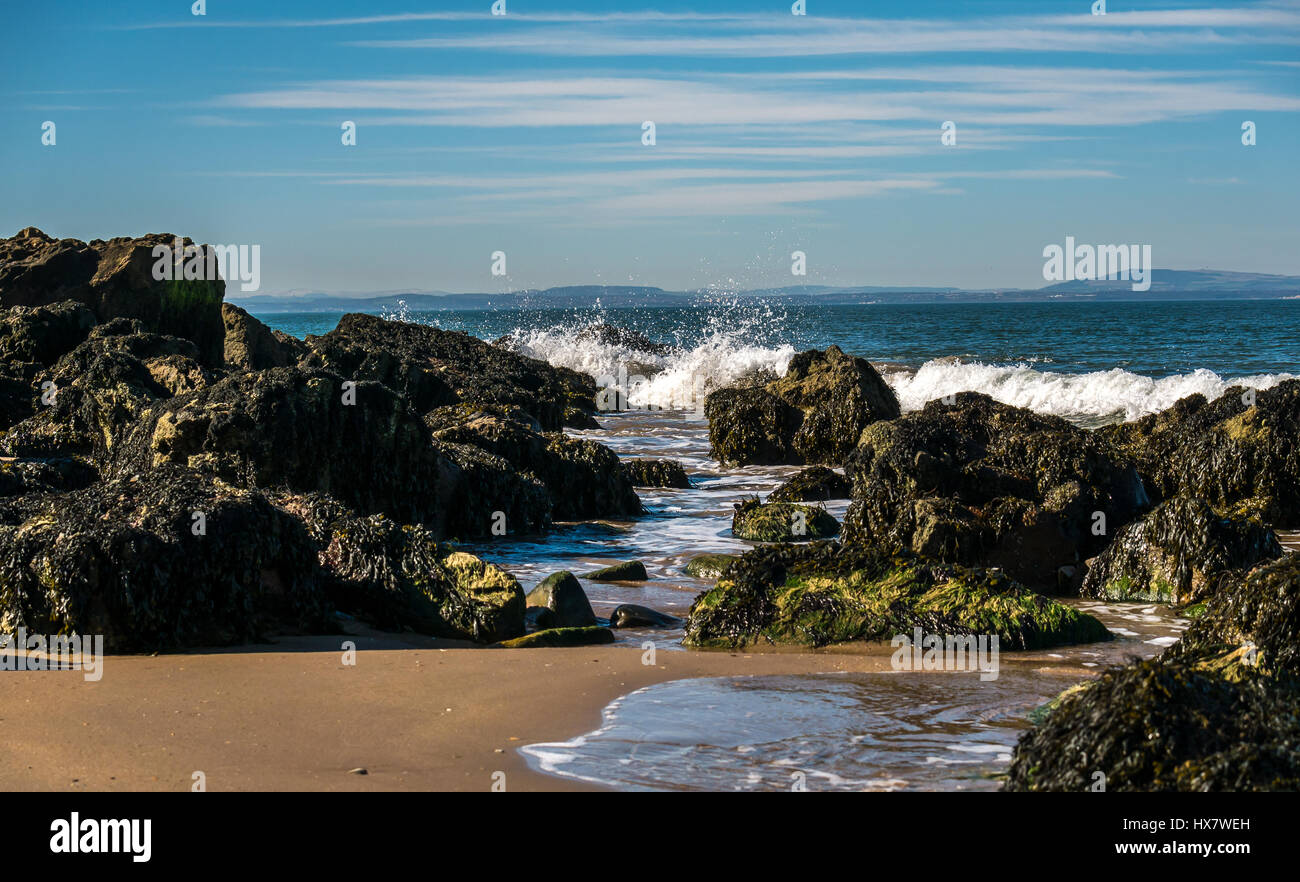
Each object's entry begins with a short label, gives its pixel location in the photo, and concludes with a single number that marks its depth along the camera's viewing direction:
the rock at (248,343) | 18.00
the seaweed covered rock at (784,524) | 10.88
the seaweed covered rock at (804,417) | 16.89
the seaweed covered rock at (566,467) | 12.18
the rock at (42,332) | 14.74
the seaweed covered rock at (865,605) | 6.80
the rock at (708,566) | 9.11
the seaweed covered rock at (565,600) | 7.36
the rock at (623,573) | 9.00
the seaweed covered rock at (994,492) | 8.91
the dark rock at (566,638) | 6.71
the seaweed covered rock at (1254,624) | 4.92
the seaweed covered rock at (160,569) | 6.26
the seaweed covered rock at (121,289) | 17.12
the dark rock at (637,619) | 7.39
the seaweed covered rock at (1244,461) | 11.08
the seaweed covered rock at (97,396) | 11.29
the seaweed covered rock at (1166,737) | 3.75
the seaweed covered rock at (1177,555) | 8.08
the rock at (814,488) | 12.84
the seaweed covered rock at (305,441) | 9.53
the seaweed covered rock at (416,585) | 6.96
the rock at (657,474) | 14.34
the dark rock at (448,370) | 16.17
